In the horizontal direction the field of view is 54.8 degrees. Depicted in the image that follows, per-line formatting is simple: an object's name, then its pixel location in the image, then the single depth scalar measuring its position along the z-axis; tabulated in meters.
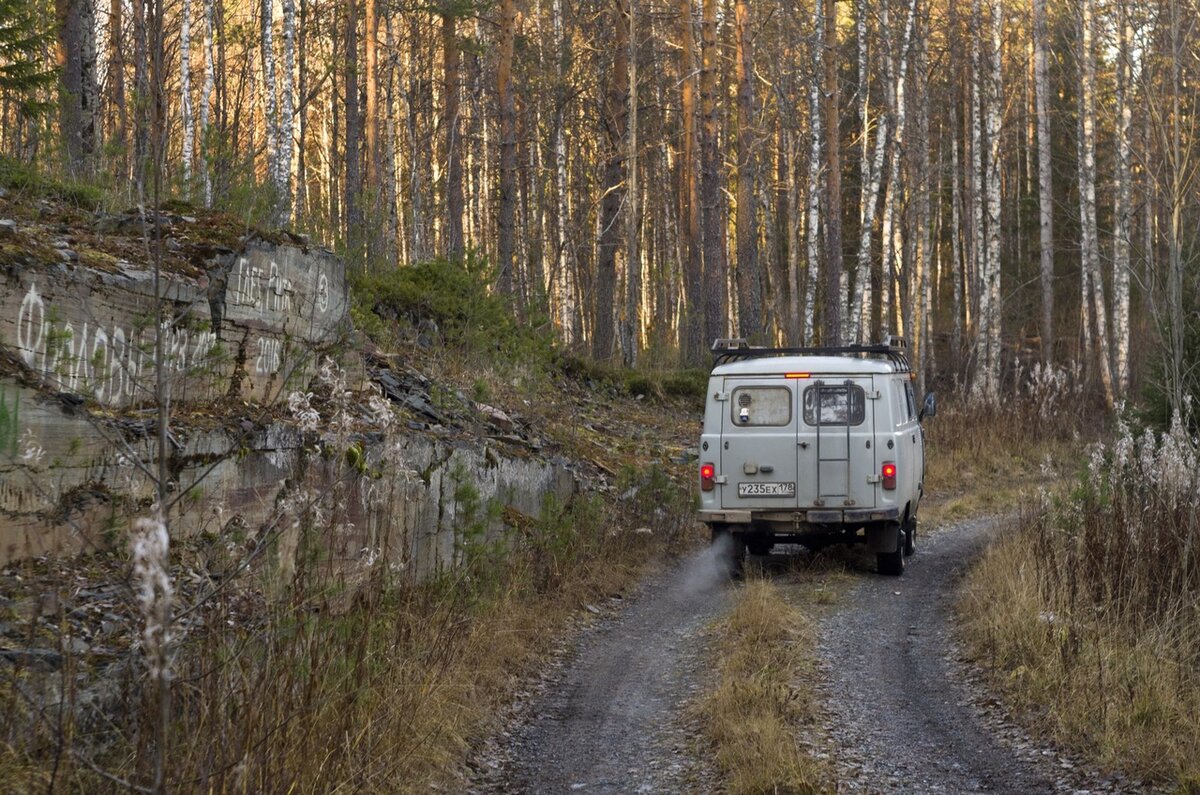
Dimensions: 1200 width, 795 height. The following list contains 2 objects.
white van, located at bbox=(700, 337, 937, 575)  11.52
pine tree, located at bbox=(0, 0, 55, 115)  10.42
